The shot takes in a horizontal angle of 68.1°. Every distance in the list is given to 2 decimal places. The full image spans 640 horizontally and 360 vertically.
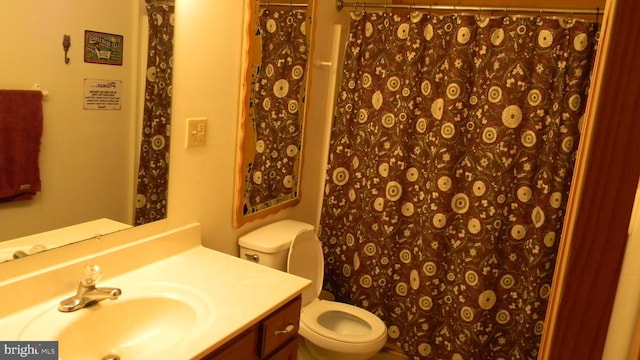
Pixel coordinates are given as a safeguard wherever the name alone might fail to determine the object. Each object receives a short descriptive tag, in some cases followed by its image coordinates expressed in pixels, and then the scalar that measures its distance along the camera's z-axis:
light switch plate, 1.68
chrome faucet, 1.26
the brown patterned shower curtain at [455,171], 2.14
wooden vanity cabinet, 1.28
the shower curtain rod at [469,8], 2.10
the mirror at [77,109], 1.18
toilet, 2.04
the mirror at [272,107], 1.91
